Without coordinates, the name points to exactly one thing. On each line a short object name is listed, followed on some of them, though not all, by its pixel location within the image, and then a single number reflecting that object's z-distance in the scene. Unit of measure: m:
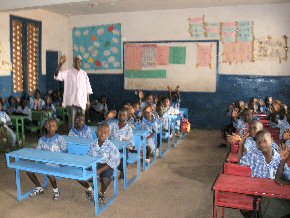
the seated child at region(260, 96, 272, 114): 7.46
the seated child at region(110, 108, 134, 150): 4.62
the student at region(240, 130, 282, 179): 3.04
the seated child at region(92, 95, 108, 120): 9.62
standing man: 5.61
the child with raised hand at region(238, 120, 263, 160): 3.47
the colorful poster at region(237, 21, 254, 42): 8.46
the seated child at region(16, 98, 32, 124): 7.36
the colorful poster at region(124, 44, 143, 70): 9.60
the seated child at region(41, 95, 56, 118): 7.97
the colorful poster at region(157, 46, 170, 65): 9.27
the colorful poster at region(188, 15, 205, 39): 8.85
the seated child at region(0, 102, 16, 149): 6.16
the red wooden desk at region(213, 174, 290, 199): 2.47
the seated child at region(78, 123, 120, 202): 3.76
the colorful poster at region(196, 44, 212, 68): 8.84
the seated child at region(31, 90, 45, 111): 8.13
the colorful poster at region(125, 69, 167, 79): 9.44
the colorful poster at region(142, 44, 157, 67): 9.43
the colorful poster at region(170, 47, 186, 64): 9.10
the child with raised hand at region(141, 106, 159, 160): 5.48
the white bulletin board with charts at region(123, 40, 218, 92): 8.92
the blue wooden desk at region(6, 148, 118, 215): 3.30
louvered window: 8.46
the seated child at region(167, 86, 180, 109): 8.54
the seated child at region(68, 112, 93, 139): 4.59
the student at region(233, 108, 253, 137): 4.79
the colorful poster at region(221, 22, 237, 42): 8.59
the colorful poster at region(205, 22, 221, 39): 8.73
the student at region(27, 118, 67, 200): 3.95
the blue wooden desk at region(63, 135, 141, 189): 3.90
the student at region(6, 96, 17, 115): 7.55
